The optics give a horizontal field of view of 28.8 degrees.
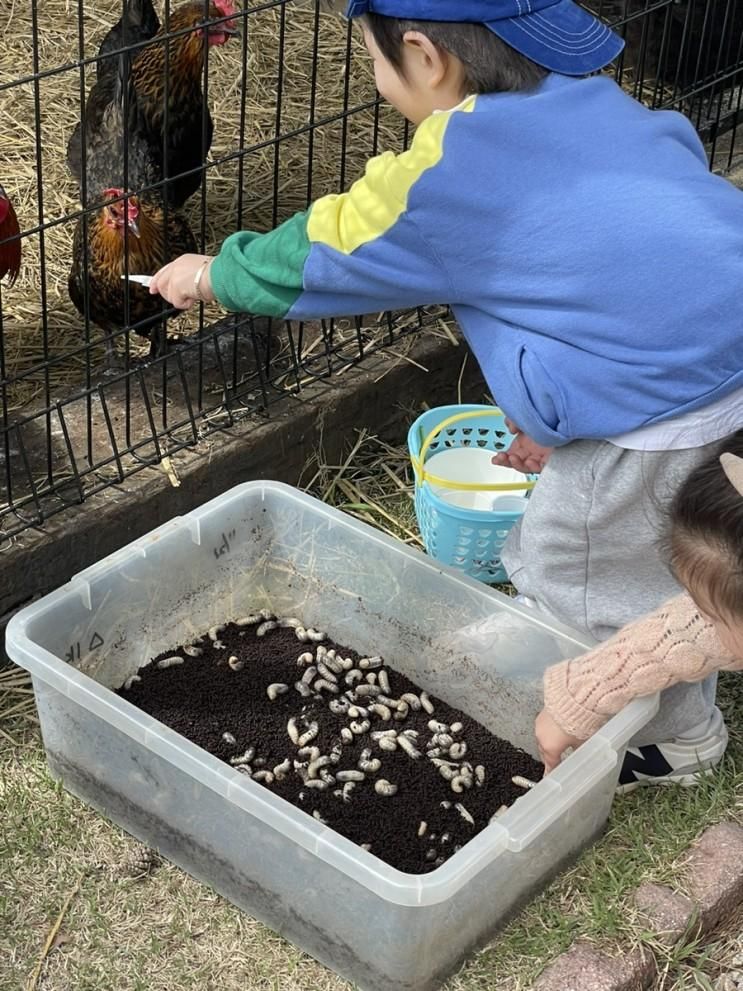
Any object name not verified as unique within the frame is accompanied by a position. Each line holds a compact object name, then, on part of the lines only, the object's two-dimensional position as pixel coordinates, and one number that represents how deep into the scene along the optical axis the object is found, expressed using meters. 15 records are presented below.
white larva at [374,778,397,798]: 2.40
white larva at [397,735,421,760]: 2.49
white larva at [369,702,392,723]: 2.58
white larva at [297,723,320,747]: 2.50
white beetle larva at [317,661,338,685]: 2.65
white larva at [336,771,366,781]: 2.43
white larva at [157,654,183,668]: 2.64
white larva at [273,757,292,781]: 2.42
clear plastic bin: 2.05
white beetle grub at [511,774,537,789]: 2.44
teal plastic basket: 2.80
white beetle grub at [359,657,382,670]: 2.69
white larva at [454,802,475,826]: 2.37
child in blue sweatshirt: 2.13
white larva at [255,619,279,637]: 2.75
